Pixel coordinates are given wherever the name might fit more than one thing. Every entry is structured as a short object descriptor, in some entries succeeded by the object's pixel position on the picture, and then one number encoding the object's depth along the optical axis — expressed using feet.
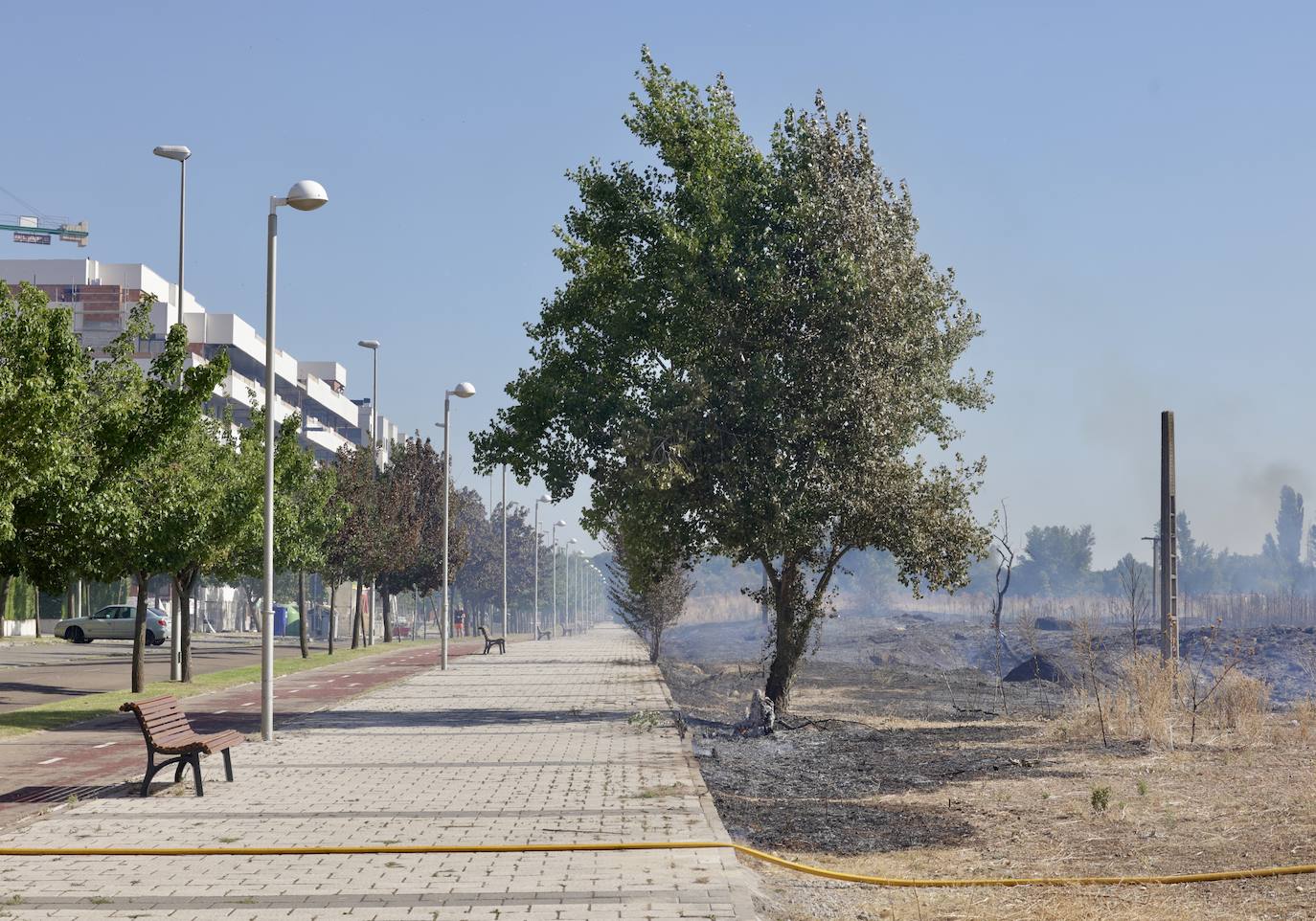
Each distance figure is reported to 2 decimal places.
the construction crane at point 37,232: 577.84
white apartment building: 302.86
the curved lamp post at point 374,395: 186.39
